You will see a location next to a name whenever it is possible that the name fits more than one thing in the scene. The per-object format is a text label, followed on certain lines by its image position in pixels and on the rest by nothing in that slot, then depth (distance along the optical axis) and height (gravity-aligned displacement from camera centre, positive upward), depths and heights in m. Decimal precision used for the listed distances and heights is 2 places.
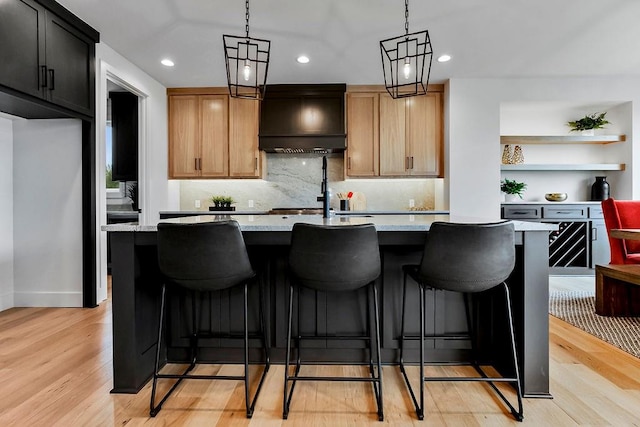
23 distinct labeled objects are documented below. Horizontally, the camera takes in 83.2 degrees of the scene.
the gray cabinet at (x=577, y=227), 4.59 -0.27
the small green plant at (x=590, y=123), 4.78 +1.11
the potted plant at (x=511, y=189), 4.85 +0.23
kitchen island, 1.86 -0.59
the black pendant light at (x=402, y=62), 3.54 +1.63
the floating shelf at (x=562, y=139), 4.73 +0.89
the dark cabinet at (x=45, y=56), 2.55 +1.21
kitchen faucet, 2.43 +0.07
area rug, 2.57 -0.96
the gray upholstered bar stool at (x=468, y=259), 1.64 -0.24
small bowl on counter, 4.84 +0.12
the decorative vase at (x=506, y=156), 4.98 +0.70
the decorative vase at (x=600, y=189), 4.81 +0.22
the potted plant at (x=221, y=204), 5.00 +0.05
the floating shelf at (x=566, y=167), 4.72 +0.52
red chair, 3.35 -0.16
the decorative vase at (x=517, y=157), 4.95 +0.67
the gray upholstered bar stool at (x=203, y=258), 1.69 -0.24
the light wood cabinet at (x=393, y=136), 4.77 +0.94
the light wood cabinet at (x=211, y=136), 4.88 +0.98
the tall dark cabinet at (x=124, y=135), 4.82 +0.98
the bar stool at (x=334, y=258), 1.67 -0.24
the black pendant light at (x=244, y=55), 3.59 +1.62
